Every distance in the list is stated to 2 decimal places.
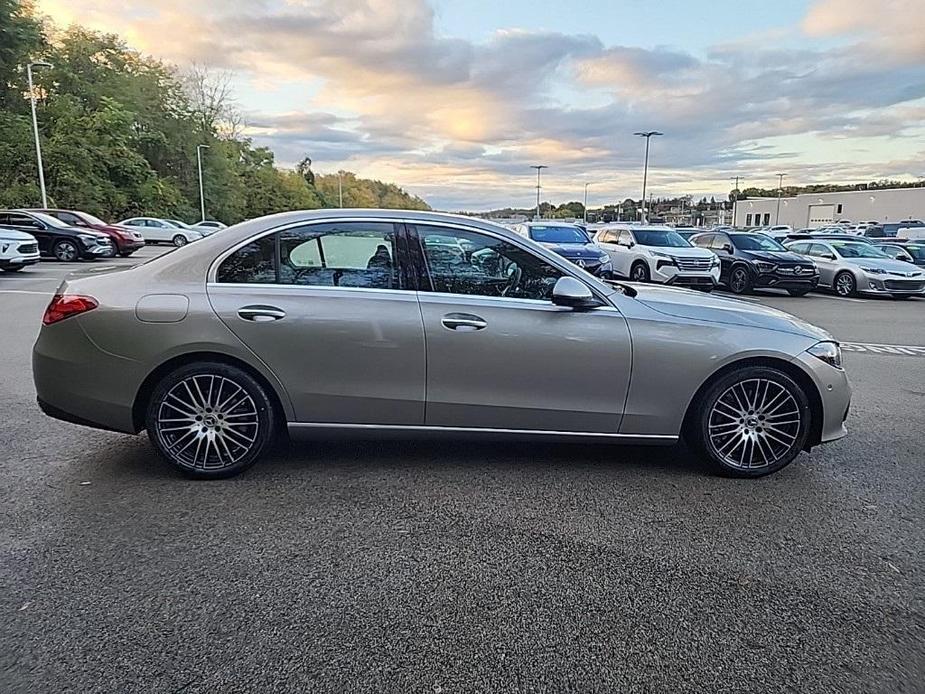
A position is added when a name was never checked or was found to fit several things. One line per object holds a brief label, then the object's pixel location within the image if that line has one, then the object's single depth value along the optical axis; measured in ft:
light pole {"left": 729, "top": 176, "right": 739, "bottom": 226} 303.48
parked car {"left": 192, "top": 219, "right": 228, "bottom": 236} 119.55
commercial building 231.50
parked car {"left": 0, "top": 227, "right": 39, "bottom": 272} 49.90
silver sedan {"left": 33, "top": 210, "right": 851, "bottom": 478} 12.51
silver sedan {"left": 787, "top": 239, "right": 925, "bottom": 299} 50.83
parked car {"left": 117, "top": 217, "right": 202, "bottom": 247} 110.63
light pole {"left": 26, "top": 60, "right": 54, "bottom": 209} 97.55
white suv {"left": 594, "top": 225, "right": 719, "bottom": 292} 50.42
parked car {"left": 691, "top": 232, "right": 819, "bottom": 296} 51.19
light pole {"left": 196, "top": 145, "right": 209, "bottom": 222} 173.68
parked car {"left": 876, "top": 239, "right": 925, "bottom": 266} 60.29
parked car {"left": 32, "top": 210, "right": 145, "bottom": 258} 70.44
